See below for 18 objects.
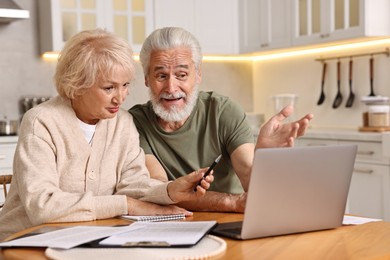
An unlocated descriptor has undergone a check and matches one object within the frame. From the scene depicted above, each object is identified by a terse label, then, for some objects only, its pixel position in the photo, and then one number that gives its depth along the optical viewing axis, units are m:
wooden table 1.45
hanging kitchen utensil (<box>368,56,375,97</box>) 4.61
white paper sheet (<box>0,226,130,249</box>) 1.51
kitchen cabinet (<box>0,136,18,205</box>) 4.36
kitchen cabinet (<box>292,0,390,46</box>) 4.32
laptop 1.54
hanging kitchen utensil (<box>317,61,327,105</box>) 5.07
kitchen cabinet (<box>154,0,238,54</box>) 5.31
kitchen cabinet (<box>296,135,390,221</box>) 3.95
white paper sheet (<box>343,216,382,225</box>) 1.82
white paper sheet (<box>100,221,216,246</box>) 1.50
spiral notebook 1.86
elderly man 2.41
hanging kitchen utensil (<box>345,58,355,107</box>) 4.79
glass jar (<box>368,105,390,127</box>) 4.25
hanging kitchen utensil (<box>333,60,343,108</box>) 4.90
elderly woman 1.90
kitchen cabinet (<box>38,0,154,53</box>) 4.86
